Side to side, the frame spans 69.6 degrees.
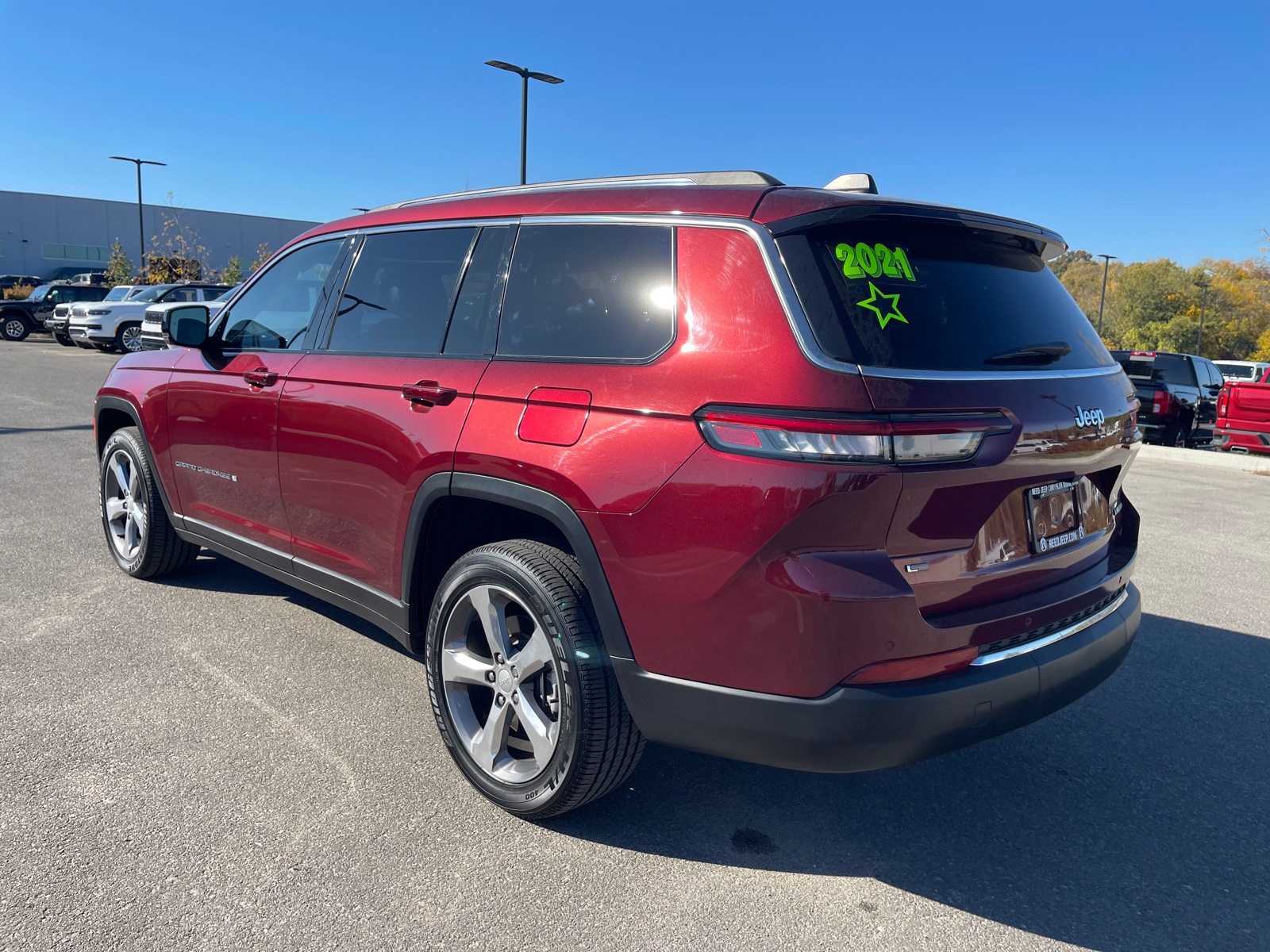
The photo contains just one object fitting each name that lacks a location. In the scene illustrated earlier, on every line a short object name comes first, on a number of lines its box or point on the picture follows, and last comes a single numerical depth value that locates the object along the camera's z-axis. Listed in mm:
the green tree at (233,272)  48312
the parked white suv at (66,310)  26438
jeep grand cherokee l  2158
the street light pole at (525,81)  20516
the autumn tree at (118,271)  48094
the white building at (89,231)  63562
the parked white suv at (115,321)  24312
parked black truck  15367
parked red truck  13055
